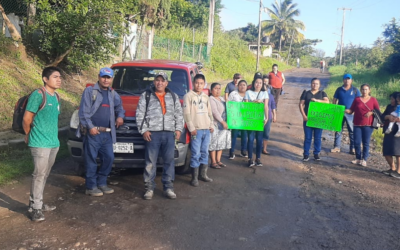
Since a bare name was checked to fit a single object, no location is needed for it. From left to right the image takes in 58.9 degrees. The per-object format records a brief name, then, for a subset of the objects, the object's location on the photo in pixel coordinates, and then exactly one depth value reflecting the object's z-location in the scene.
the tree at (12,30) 10.74
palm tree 58.94
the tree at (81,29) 10.26
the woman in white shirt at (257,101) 7.19
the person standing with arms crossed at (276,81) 12.27
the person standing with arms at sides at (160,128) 5.13
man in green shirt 4.24
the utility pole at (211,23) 24.00
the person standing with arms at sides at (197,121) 5.65
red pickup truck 5.56
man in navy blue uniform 5.07
